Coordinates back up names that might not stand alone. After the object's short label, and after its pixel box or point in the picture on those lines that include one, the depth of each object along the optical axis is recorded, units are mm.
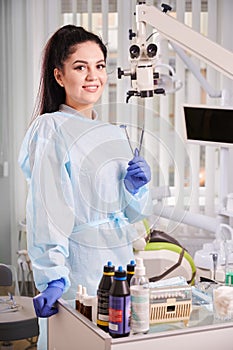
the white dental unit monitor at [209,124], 4762
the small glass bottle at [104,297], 2683
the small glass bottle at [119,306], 2627
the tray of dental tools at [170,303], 2736
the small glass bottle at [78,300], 2830
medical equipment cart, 2612
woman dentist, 3094
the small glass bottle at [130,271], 2779
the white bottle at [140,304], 2655
